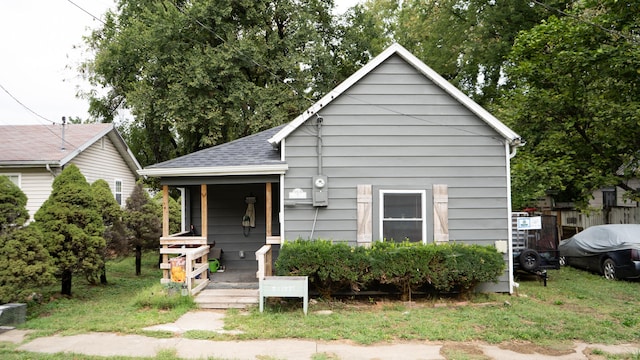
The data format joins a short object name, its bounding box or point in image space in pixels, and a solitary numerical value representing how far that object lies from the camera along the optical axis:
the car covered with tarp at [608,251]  9.80
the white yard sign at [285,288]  6.95
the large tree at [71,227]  7.96
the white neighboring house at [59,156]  14.05
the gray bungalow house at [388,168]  8.26
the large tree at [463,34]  19.05
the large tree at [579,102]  12.08
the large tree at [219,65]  19.20
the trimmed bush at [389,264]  7.43
